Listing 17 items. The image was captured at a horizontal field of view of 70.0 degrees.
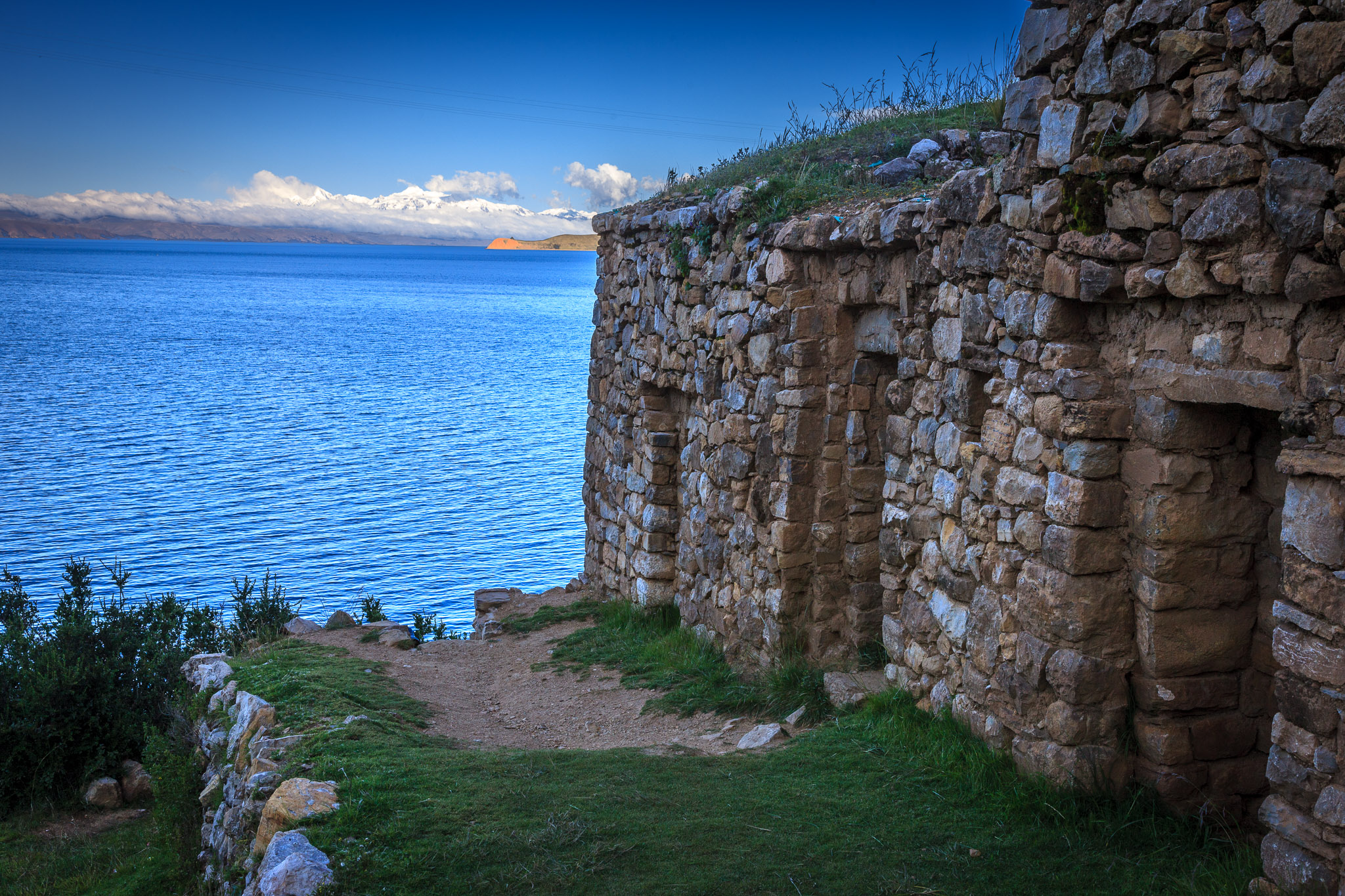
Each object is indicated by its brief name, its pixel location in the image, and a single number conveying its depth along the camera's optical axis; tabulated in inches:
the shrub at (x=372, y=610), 490.6
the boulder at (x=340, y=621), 453.9
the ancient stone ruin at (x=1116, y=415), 131.7
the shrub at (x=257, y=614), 444.5
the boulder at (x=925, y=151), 310.2
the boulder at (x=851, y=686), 245.3
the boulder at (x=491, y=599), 475.8
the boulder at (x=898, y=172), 303.6
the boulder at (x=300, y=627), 453.1
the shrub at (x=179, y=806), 258.0
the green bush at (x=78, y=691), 346.0
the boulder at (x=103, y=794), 343.3
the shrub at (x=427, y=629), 468.1
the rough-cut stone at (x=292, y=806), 190.5
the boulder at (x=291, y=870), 164.6
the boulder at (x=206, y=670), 327.3
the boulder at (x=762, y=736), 237.6
